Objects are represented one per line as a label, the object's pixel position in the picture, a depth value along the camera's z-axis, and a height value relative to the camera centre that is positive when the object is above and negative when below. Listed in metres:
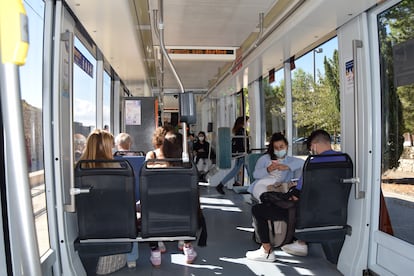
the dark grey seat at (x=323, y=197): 3.31 -0.50
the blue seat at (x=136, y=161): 4.22 -0.19
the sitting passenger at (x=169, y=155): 3.76 -0.12
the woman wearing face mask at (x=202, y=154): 10.66 -0.34
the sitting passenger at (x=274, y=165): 4.40 -0.31
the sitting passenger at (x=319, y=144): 3.68 -0.06
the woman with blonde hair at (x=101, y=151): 3.33 -0.06
